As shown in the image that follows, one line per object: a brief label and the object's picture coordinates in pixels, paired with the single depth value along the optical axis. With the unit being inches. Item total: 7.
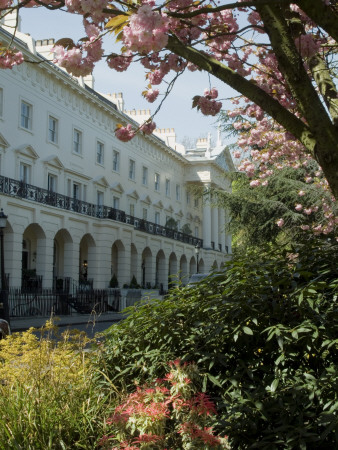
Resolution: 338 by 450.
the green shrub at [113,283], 1498.5
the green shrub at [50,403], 149.8
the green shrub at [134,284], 1561.9
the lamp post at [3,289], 725.8
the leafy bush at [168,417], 140.6
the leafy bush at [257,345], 138.3
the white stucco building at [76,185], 1173.1
